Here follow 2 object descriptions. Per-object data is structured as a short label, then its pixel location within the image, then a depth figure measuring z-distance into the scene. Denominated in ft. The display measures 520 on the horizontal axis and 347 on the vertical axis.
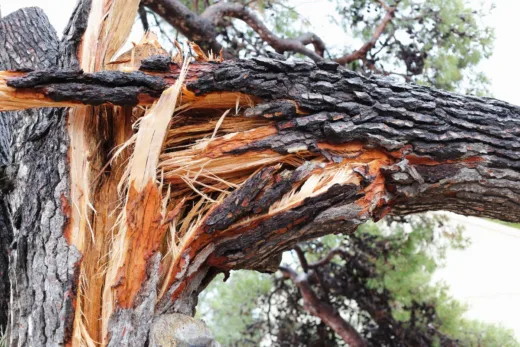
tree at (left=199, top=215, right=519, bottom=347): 7.17
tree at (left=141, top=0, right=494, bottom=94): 7.38
